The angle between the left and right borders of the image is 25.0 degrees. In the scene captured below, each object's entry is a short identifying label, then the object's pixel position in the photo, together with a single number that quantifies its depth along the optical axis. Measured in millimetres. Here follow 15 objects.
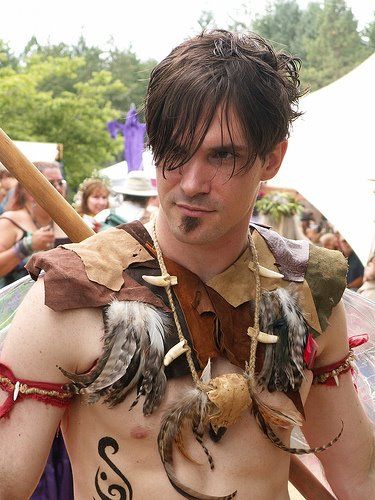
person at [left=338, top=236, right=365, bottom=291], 7367
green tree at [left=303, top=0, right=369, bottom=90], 41281
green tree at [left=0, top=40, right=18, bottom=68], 21525
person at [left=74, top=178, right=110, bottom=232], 7859
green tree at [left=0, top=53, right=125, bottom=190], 21969
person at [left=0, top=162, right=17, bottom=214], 6112
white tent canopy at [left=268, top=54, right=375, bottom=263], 7903
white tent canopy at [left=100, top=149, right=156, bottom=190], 10348
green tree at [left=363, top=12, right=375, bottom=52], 38497
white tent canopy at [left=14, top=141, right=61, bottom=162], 9188
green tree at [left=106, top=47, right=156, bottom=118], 42781
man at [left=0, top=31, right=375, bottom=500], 1910
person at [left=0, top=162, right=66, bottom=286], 5113
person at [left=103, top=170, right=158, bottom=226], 8498
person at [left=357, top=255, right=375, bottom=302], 6043
